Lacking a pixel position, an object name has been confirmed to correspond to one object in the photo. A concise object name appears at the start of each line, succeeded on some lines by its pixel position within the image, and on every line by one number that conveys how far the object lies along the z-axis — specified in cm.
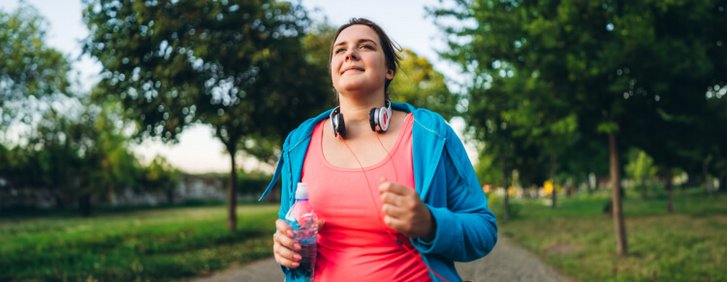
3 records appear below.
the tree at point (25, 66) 1030
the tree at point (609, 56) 820
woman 164
